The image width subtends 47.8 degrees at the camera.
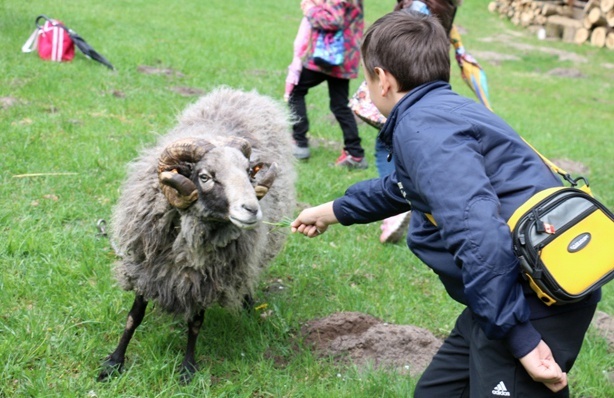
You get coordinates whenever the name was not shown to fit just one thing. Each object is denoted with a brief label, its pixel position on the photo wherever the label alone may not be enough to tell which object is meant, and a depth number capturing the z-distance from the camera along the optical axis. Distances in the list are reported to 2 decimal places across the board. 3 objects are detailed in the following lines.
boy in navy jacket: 1.90
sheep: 2.94
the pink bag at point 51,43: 8.42
